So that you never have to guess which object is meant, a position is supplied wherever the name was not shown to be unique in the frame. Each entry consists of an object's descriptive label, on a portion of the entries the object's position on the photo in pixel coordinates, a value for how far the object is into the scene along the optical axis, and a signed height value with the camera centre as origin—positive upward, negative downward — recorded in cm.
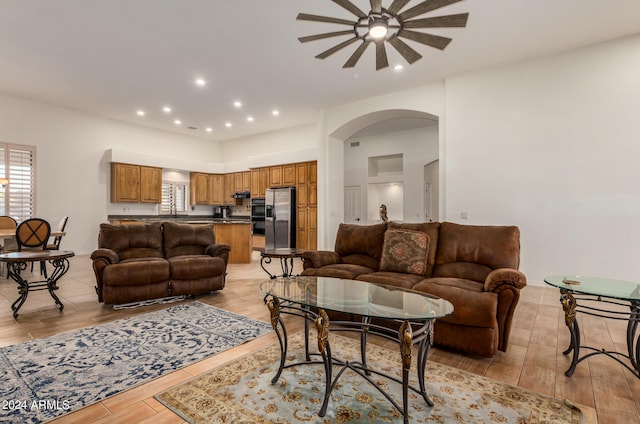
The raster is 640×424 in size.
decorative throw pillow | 324 -42
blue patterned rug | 186 -110
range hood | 941 +54
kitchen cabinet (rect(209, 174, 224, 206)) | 977 +73
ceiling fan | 261 +169
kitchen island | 670 -53
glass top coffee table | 171 -58
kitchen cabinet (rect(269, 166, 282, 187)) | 824 +97
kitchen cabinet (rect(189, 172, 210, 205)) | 946 +74
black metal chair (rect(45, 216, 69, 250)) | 550 -51
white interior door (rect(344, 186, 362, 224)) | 977 +27
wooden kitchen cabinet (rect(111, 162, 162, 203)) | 776 +75
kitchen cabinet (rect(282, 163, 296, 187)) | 794 +96
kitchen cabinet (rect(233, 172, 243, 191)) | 945 +95
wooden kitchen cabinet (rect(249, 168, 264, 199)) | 877 +84
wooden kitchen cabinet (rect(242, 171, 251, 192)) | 912 +93
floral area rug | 173 -112
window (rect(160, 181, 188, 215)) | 895 +41
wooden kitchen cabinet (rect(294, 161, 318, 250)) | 756 +19
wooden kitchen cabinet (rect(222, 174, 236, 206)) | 969 +76
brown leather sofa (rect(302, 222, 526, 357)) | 240 -56
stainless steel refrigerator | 788 -14
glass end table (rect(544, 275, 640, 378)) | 209 -56
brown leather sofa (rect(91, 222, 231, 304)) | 354 -60
